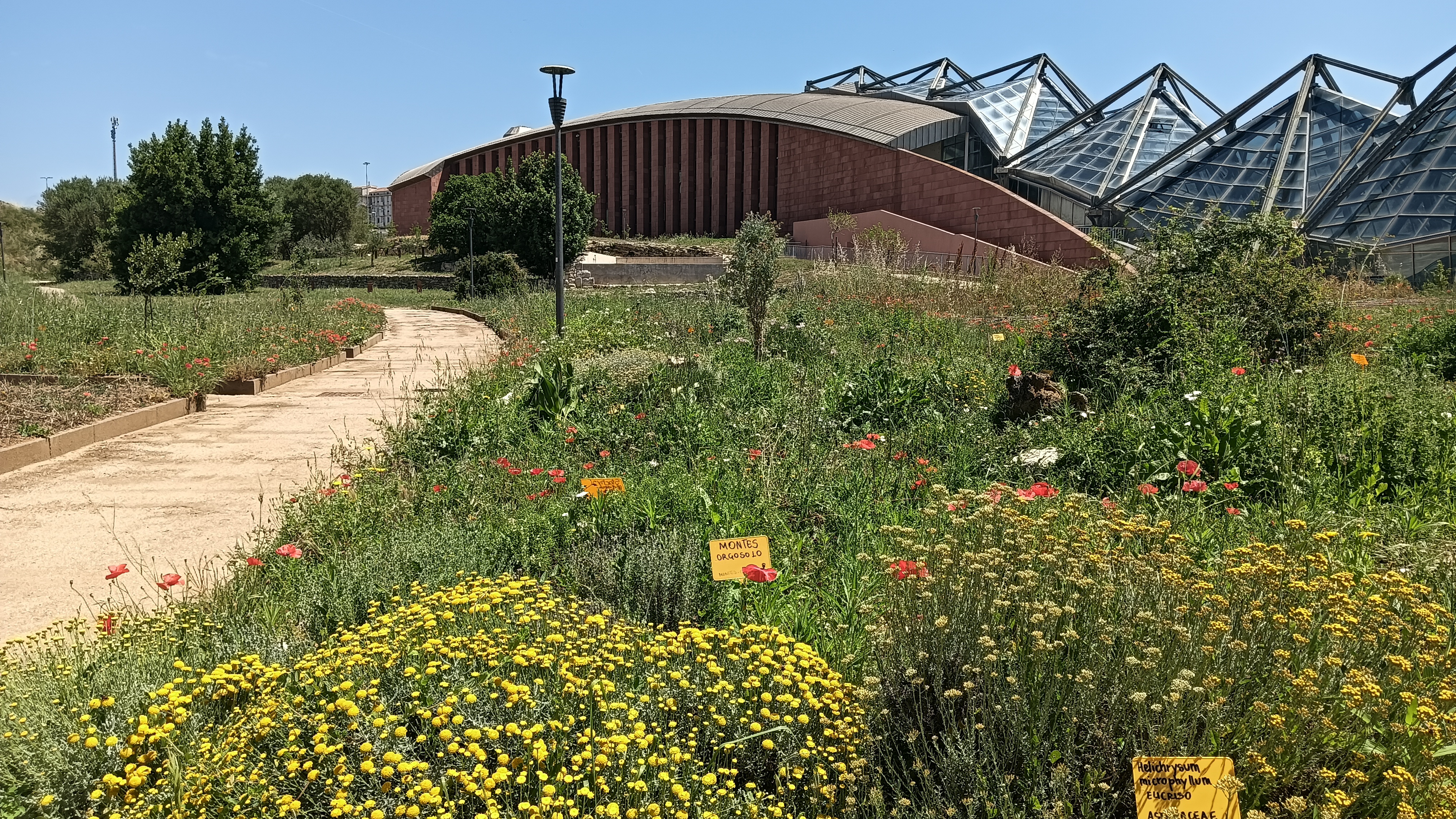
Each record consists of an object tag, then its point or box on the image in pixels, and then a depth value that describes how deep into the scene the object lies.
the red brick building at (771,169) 33.34
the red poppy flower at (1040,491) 3.33
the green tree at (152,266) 11.78
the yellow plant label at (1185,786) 1.85
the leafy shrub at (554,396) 6.82
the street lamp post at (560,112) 12.02
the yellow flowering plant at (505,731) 2.06
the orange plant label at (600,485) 3.87
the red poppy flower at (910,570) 2.59
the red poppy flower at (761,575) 2.94
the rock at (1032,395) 6.10
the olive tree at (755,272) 9.60
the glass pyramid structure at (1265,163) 27.92
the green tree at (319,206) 56.25
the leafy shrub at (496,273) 26.08
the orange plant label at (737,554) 3.15
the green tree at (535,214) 29.86
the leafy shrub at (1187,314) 6.63
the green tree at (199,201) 30.75
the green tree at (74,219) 45.81
